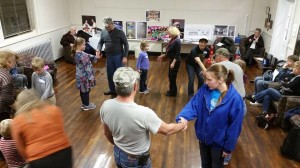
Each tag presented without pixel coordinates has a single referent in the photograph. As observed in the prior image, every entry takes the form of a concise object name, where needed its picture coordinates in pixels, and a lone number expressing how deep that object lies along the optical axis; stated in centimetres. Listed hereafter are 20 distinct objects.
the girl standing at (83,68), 431
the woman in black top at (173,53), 502
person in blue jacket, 231
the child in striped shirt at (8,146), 265
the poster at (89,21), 885
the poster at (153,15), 848
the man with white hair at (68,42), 790
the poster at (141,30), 867
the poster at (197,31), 834
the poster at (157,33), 859
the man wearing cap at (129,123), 185
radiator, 654
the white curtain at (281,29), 638
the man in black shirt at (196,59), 486
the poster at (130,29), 873
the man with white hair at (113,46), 503
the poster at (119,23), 877
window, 618
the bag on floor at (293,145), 352
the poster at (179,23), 847
